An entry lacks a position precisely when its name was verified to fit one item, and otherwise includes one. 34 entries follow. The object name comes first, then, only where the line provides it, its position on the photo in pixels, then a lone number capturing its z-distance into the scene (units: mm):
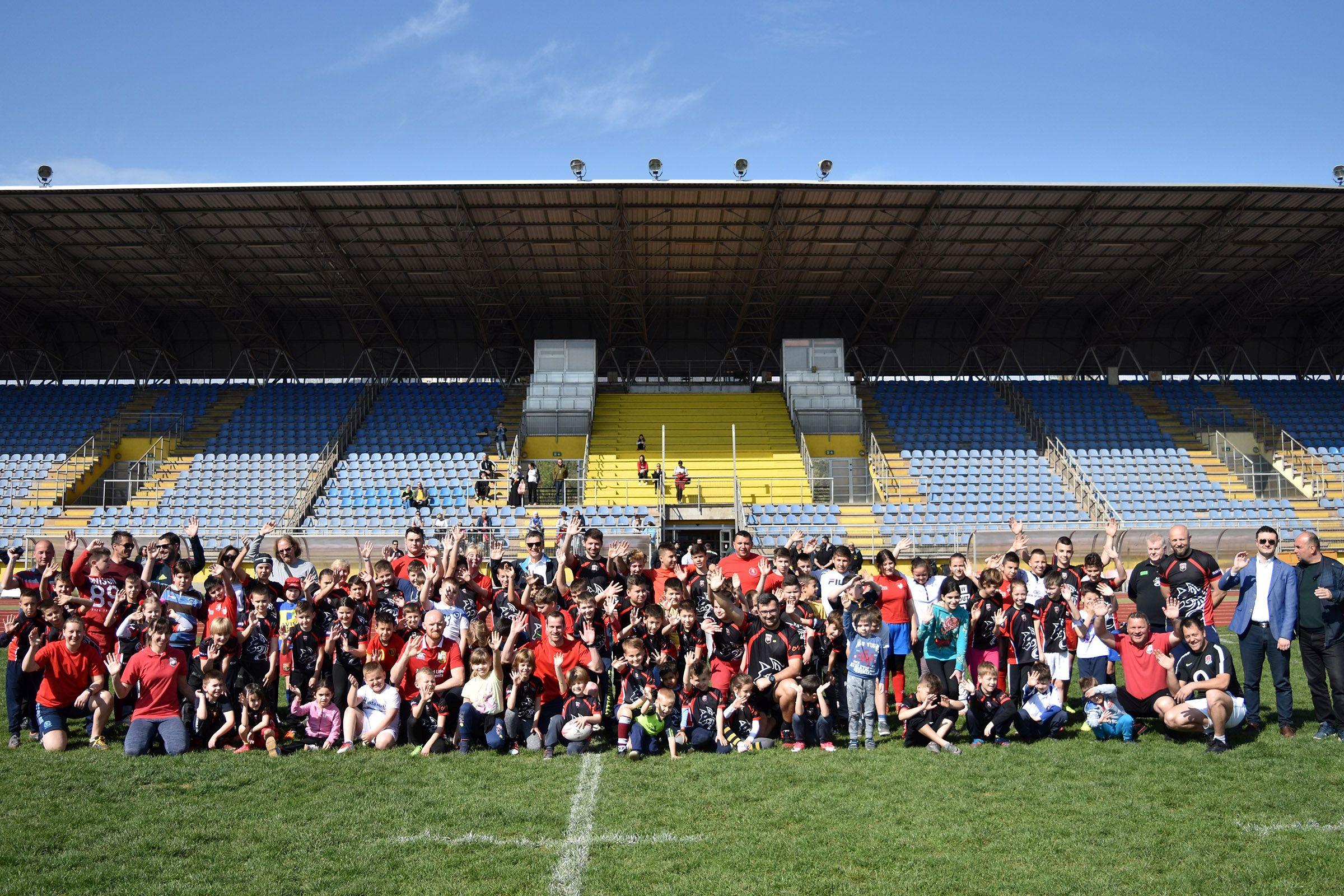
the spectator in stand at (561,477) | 26656
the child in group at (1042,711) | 9008
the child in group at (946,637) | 9445
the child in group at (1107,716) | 8969
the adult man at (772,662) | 9008
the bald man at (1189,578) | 9703
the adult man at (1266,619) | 8891
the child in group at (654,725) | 8711
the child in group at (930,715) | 8828
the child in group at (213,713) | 9031
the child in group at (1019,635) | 9633
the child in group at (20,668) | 9406
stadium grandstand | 25375
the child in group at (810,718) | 8883
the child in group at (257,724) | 8898
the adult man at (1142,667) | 9203
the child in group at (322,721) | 9078
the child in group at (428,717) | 9031
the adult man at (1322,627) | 8742
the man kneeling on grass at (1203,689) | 8570
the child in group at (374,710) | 9062
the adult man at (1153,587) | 9914
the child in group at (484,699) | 9023
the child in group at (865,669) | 8852
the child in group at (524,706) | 8992
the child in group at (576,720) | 8836
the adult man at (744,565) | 10750
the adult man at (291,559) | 10484
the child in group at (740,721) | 8922
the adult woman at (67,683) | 9023
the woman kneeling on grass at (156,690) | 8789
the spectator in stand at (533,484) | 25906
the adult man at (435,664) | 9281
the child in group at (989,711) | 8977
